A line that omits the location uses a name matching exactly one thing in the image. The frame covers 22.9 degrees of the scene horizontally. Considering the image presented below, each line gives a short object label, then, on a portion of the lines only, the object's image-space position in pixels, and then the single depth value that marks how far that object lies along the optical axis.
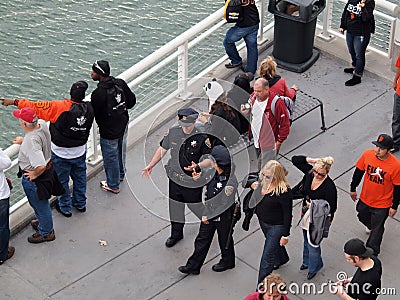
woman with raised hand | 10.24
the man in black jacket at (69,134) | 11.07
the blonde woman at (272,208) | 10.02
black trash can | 14.07
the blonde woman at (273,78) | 12.10
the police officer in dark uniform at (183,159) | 10.83
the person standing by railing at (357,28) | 13.53
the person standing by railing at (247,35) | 13.90
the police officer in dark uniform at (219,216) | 10.34
